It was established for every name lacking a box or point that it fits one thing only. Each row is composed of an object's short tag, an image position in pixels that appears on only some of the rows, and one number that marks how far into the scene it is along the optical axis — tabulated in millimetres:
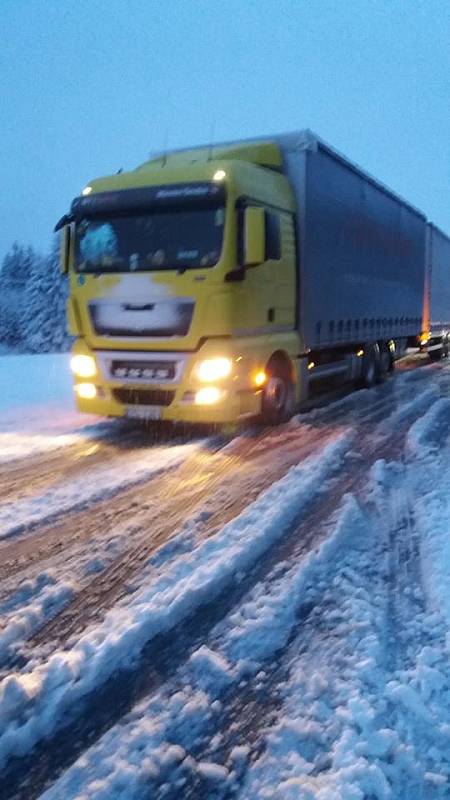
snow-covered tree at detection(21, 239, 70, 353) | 49312
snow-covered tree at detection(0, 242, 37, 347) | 59031
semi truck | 7887
